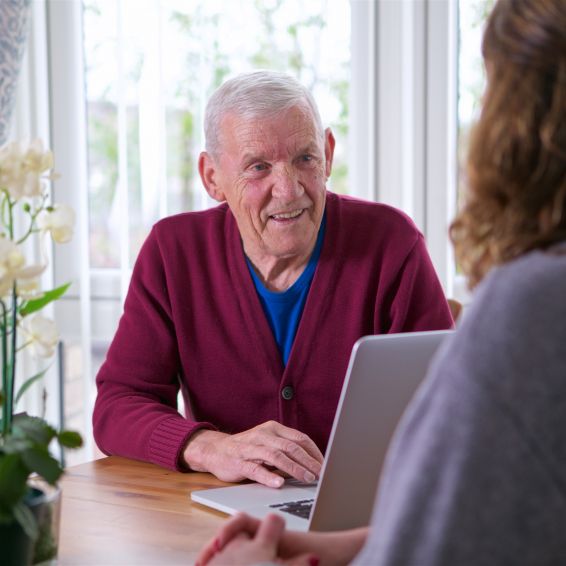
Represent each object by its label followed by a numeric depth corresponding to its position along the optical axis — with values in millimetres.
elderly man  1803
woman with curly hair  680
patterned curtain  2533
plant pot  942
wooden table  1151
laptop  1112
